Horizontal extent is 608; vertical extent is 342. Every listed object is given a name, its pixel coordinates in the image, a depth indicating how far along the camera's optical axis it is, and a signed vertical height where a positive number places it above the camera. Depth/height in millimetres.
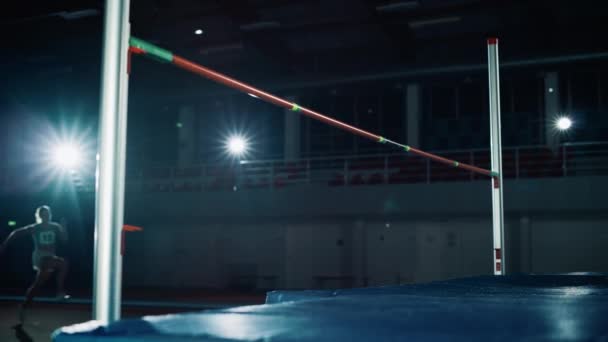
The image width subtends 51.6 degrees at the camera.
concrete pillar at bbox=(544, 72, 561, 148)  14125 +2641
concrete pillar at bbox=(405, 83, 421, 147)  15008 +2560
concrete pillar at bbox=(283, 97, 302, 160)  16089 +2161
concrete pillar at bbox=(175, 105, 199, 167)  16938 +2311
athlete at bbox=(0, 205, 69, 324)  6531 -299
